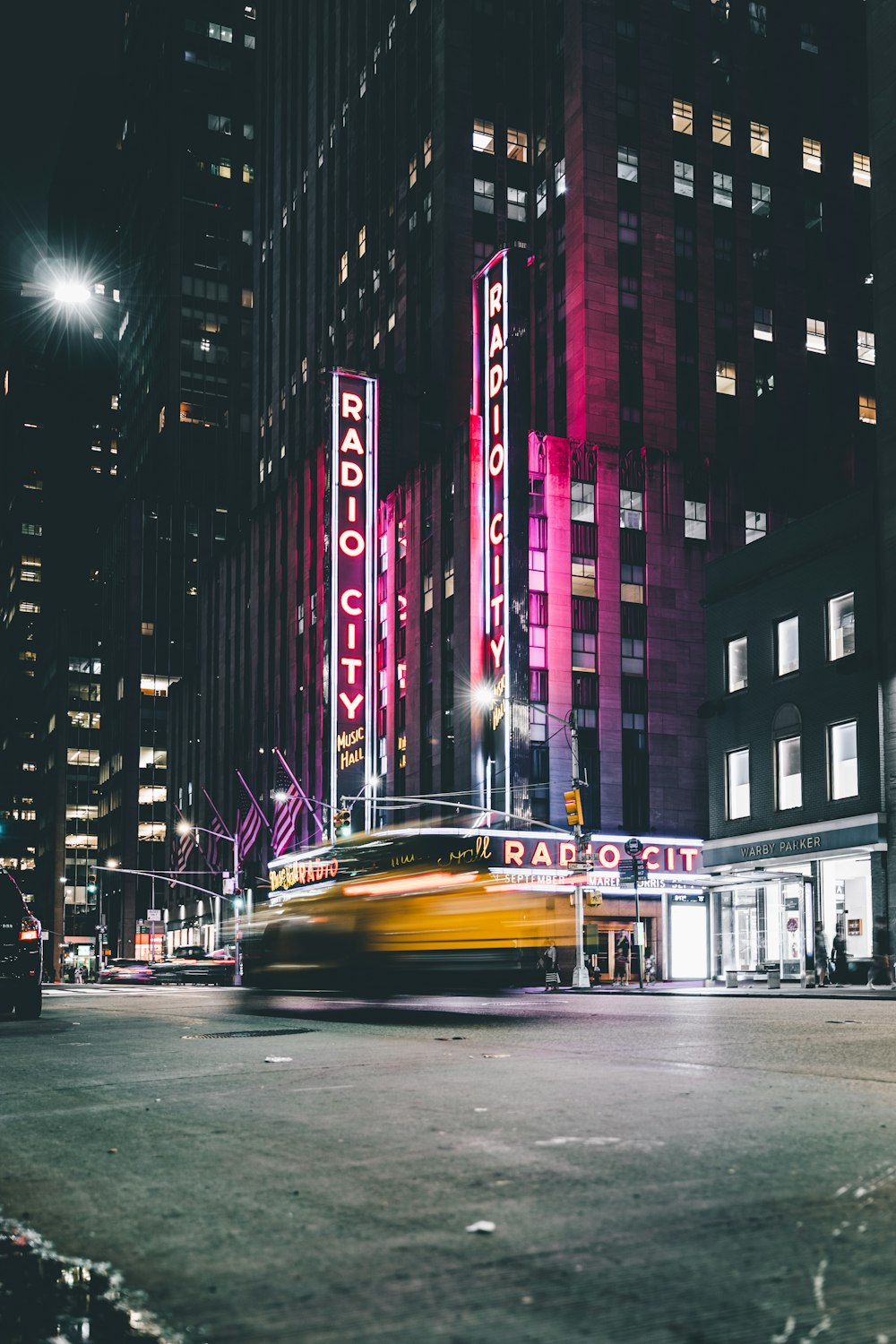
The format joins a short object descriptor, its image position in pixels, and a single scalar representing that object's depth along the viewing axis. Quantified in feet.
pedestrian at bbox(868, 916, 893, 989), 116.20
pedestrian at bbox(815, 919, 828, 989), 132.98
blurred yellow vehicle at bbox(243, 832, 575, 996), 81.05
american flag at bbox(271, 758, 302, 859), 193.57
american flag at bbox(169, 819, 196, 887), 288.08
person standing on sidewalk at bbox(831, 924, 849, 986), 134.00
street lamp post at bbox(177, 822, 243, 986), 171.61
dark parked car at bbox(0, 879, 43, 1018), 58.18
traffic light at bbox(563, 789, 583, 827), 142.10
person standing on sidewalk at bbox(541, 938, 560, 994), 144.15
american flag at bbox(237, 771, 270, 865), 193.33
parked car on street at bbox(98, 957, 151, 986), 230.27
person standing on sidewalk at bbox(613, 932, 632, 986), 176.04
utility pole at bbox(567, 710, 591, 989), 143.95
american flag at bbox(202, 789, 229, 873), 315.37
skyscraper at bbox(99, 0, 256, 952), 464.24
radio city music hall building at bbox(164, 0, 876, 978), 206.69
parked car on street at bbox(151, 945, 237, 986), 200.64
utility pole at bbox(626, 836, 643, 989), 135.33
